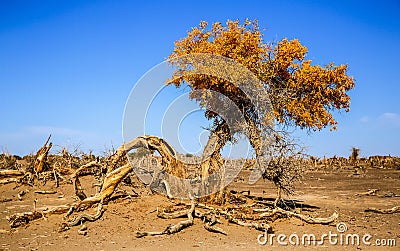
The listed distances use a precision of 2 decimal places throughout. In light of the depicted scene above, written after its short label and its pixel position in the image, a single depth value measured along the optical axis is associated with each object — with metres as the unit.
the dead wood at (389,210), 13.02
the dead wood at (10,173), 19.62
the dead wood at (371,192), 19.05
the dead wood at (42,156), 19.38
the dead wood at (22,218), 10.93
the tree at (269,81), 11.70
